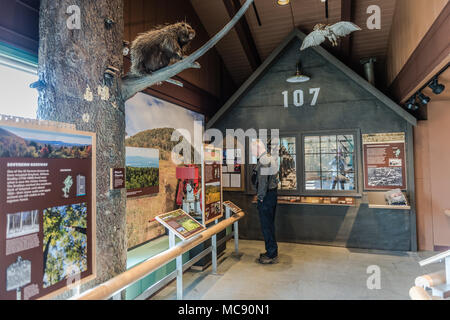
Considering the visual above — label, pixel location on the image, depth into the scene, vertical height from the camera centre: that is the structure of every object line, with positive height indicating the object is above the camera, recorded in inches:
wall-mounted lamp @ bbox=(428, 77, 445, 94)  148.4 +40.7
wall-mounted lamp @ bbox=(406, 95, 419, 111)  185.4 +40.4
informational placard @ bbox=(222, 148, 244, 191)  234.1 -2.2
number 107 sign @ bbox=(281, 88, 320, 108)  219.0 +53.2
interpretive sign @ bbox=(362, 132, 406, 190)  197.8 +3.4
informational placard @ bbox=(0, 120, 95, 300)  54.4 -8.2
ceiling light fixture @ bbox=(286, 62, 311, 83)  203.3 +62.4
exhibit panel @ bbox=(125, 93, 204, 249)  150.1 +1.2
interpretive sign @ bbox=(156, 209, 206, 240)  119.7 -24.3
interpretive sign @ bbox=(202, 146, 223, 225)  147.3 -8.7
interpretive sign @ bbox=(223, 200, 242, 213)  181.0 -24.9
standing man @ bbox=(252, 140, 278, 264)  170.9 -16.6
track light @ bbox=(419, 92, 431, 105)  169.6 +39.7
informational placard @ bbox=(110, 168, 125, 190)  78.5 -2.7
